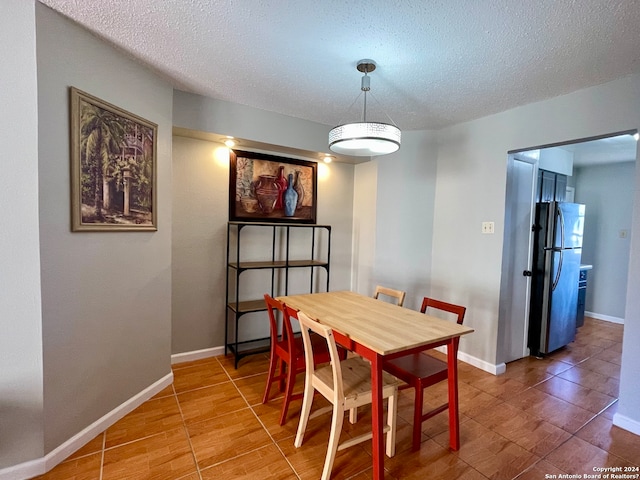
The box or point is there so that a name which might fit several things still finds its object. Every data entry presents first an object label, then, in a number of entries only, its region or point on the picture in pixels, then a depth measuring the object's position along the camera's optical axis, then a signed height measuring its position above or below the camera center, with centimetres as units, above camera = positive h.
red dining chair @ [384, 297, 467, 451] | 184 -90
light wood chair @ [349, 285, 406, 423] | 212 -57
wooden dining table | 155 -61
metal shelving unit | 302 -43
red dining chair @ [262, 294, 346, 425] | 206 -93
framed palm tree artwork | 178 +32
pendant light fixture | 173 +51
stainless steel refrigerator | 323 -44
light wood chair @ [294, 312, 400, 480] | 161 -92
